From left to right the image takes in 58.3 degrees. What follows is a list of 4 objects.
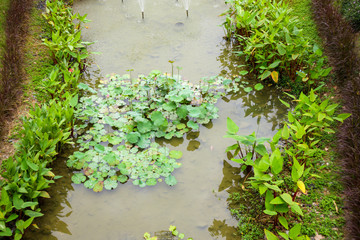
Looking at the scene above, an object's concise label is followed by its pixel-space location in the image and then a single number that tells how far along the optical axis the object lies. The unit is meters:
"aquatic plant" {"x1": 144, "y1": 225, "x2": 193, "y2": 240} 3.61
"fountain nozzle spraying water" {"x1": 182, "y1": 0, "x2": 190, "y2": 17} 7.78
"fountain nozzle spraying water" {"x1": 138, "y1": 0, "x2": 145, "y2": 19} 7.82
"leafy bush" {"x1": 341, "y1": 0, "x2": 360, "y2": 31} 5.99
